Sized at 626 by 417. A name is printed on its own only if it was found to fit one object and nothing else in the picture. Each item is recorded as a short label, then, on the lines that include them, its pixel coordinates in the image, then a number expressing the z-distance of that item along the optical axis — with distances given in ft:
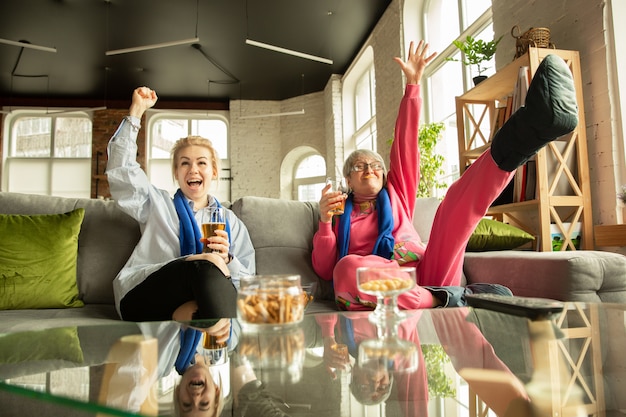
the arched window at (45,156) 29.27
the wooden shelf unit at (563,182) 7.76
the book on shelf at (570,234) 7.82
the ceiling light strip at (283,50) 17.20
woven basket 8.27
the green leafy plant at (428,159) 12.82
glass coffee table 1.64
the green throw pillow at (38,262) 5.44
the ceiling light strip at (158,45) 16.81
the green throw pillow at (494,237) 6.71
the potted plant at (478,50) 10.07
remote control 3.01
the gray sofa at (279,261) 4.84
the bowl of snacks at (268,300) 2.60
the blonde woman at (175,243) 4.61
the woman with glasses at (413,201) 4.36
